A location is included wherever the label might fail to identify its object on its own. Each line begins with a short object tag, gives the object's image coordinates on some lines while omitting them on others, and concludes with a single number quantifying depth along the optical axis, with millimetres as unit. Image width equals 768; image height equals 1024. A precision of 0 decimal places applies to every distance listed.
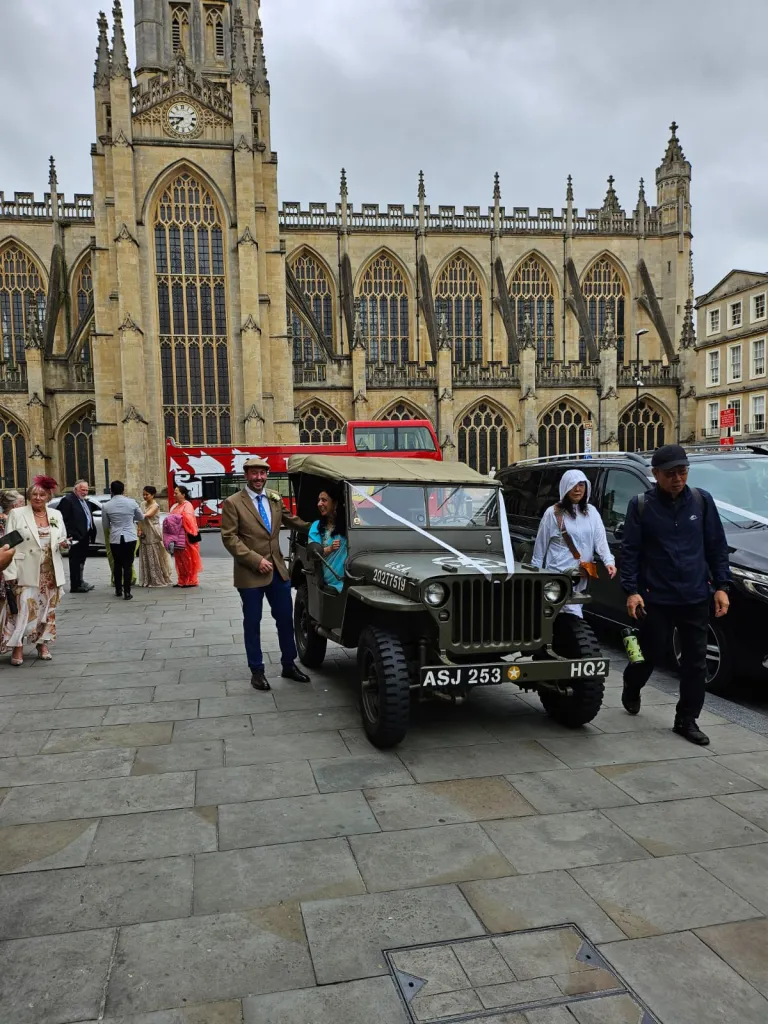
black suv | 5777
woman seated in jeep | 5957
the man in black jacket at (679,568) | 4930
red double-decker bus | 24172
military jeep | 4695
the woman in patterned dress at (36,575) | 7383
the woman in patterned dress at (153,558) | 13061
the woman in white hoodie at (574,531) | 6035
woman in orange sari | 12766
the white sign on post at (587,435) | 22162
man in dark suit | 11648
